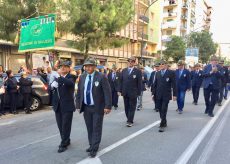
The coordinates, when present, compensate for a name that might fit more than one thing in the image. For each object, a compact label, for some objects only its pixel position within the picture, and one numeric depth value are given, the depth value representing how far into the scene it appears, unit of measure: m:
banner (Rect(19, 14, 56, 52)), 9.13
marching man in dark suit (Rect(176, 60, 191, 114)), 7.13
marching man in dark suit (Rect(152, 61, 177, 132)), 5.10
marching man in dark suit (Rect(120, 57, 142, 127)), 5.46
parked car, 7.88
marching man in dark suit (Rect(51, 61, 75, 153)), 3.75
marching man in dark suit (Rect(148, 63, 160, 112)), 7.32
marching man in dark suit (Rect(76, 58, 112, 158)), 3.58
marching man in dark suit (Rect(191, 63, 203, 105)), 9.28
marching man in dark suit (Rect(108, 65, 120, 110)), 8.08
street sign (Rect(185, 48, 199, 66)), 26.32
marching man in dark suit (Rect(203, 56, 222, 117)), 6.63
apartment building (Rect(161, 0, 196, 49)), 45.48
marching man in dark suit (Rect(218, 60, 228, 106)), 8.42
